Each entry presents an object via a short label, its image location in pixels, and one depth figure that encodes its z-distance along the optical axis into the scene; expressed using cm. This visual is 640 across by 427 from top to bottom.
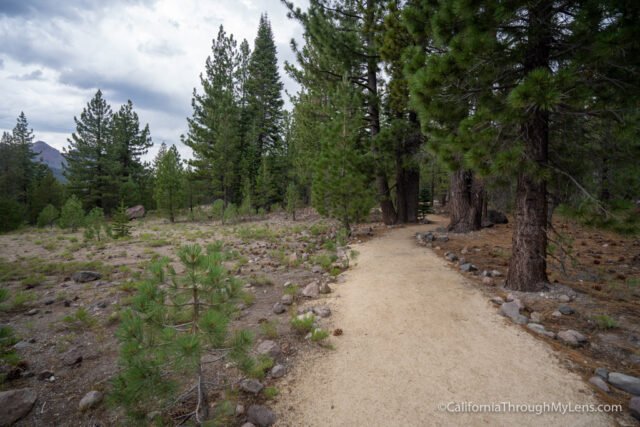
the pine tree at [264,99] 2633
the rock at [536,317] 357
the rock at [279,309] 427
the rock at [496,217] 1265
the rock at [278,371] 276
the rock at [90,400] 243
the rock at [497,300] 411
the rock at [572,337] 305
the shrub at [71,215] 1421
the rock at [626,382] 231
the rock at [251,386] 252
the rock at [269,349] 309
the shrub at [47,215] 1702
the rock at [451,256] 648
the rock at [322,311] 406
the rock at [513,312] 359
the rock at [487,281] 486
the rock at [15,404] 227
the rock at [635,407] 207
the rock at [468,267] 566
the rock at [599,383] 237
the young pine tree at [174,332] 188
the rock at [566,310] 368
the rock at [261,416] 219
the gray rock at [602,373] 249
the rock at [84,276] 600
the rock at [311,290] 486
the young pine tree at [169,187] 1984
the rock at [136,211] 2498
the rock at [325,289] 492
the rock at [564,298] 401
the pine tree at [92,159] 2533
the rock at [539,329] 323
